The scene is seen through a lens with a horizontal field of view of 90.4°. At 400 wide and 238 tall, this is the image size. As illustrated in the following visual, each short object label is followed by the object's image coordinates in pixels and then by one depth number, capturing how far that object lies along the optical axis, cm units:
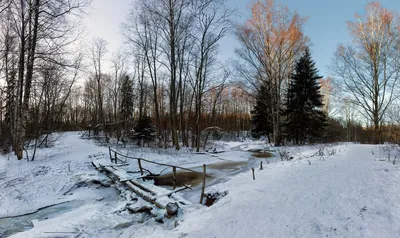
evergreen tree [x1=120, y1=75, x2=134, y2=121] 3172
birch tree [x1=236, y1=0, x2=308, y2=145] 1803
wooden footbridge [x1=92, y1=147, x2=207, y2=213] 610
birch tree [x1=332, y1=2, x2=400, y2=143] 1546
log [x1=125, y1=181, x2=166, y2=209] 573
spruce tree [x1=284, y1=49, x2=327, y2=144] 2109
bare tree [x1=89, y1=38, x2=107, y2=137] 2714
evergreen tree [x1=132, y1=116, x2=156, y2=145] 2285
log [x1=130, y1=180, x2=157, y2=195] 694
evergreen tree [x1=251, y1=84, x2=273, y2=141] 2461
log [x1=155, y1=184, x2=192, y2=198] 644
